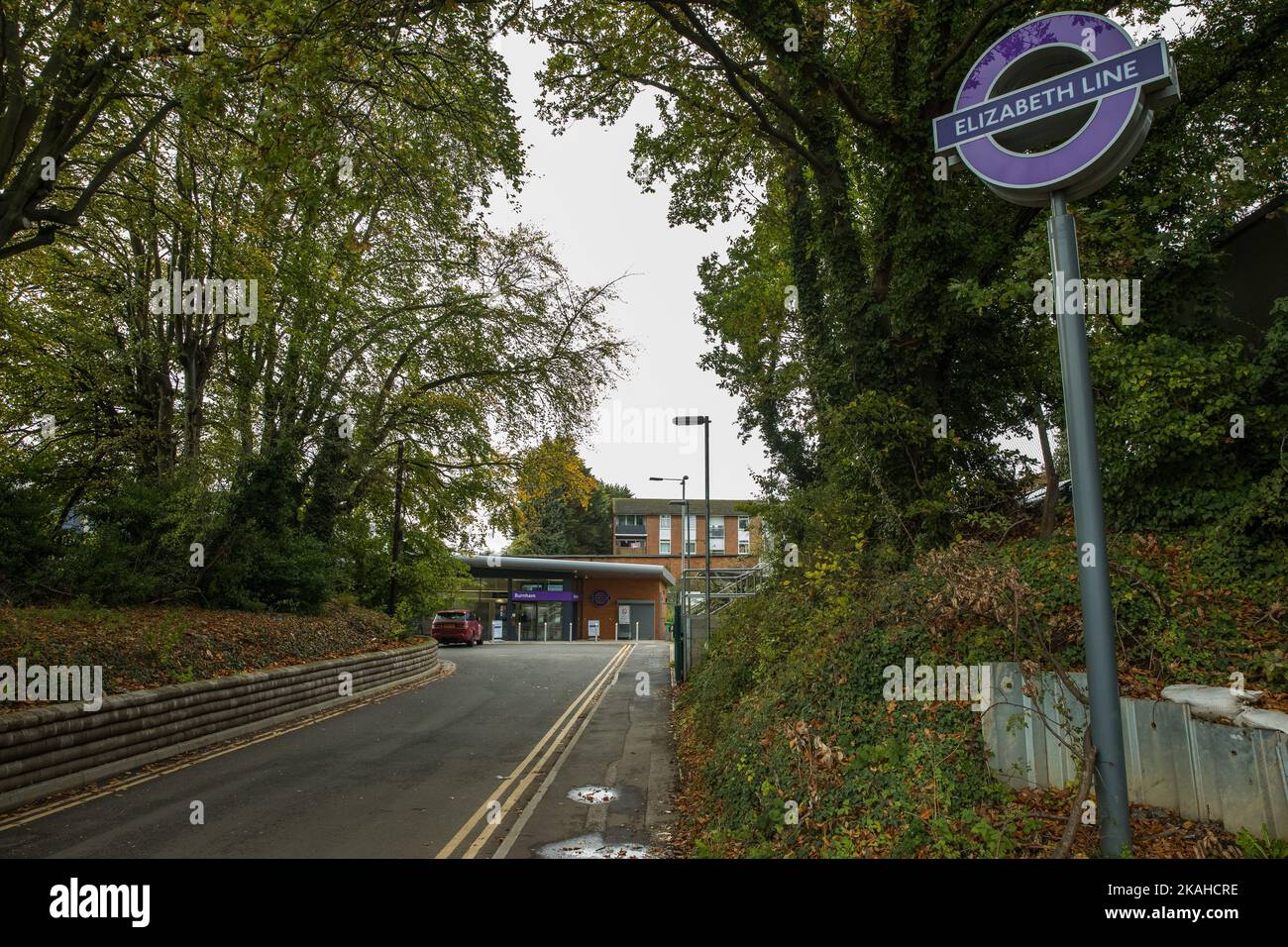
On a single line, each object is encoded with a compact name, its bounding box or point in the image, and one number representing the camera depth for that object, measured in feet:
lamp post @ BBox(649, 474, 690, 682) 65.10
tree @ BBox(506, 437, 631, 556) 83.71
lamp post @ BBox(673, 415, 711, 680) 64.69
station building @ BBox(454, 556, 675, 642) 163.02
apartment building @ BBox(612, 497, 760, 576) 208.80
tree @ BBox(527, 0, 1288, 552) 29.78
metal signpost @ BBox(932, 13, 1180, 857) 12.37
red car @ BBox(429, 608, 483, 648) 124.06
